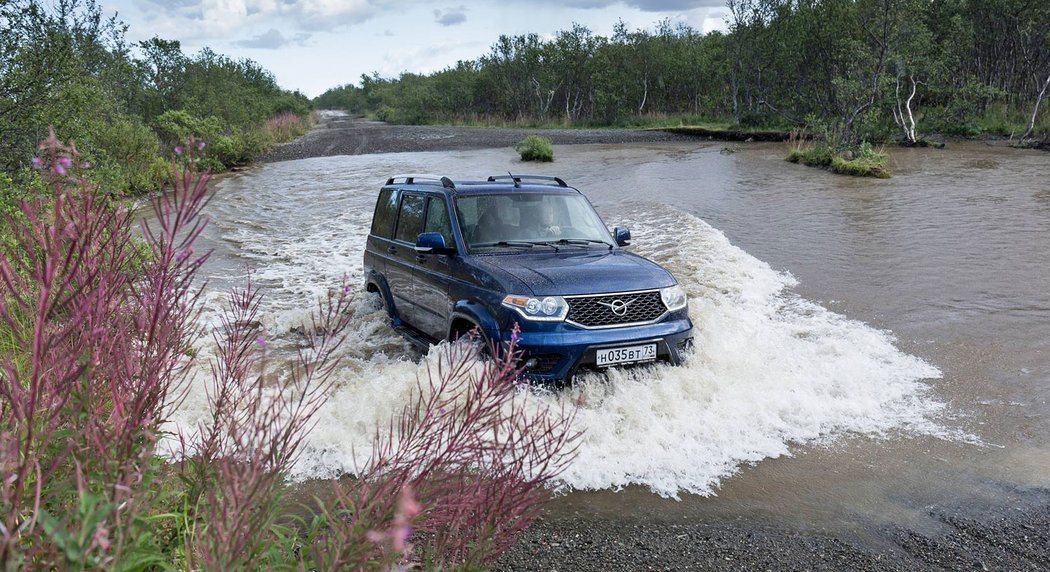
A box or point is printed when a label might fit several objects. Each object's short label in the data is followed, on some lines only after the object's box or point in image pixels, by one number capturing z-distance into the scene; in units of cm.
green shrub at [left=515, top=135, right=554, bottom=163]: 3559
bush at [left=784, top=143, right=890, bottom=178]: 2536
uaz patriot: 640
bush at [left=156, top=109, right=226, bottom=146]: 3103
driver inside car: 784
